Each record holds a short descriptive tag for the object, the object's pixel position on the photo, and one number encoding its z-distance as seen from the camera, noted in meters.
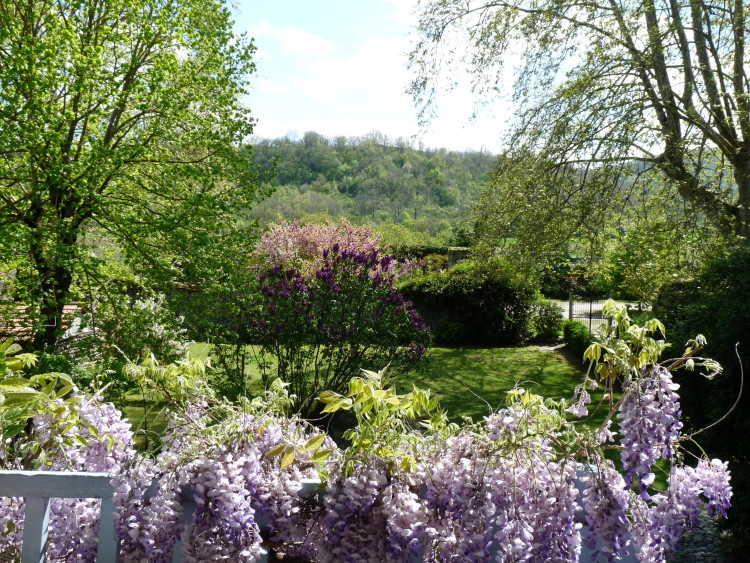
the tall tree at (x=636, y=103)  8.00
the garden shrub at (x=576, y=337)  11.30
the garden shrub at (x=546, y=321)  14.14
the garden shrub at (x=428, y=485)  1.30
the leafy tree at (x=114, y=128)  5.15
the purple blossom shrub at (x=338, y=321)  6.66
